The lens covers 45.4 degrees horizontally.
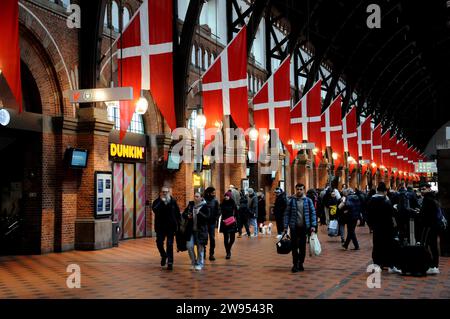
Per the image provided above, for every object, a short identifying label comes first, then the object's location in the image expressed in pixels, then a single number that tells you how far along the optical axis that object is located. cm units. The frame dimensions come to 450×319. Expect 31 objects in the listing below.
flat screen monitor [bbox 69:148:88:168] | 1515
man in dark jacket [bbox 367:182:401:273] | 1035
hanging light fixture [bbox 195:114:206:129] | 1780
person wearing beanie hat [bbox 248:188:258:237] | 1839
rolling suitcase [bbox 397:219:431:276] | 988
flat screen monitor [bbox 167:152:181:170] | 1978
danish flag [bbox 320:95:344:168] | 2480
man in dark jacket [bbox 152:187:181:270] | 1123
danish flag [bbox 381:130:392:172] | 4034
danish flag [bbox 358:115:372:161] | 3191
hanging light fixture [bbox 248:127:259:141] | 2144
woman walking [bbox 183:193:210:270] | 1098
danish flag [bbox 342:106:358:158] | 2741
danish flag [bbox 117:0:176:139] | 1241
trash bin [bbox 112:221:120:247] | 1636
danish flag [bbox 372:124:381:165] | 3609
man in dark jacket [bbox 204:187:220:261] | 1221
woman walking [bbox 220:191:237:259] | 1298
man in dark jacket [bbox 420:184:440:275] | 1077
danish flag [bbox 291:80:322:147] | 2167
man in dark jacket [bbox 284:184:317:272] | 1063
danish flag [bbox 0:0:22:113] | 926
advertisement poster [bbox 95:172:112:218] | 1574
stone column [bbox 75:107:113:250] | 1552
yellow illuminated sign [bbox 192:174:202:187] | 2298
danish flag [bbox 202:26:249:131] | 1582
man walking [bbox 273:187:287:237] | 1705
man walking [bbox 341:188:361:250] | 1437
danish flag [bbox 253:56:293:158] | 1816
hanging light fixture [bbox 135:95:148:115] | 1394
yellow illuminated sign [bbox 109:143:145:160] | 1758
